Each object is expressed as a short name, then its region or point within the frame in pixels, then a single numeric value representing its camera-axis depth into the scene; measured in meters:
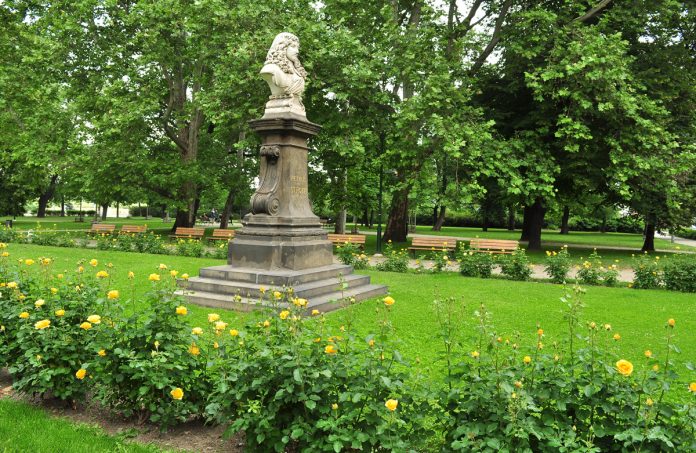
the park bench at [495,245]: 16.62
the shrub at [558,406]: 2.62
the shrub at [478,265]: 13.52
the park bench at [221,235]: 21.02
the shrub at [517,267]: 13.17
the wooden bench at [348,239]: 18.20
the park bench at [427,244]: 18.69
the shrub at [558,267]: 12.66
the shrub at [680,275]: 11.95
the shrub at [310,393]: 2.90
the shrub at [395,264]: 14.27
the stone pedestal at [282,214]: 9.14
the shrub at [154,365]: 3.49
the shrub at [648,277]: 12.30
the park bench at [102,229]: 22.79
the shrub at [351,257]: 13.69
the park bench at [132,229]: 21.88
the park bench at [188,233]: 21.48
